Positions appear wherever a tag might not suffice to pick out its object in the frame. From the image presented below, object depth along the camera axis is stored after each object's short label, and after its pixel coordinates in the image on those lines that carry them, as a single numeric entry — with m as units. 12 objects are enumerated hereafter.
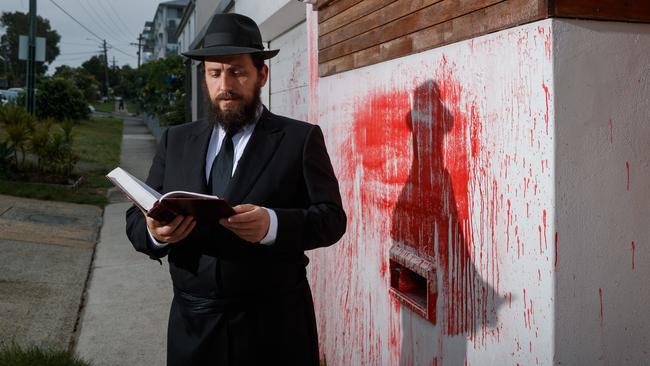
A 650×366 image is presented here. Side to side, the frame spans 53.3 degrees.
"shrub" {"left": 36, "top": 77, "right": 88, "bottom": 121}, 27.67
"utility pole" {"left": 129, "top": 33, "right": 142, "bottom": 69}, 91.62
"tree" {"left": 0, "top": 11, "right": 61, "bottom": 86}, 80.00
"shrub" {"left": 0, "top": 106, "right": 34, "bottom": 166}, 11.33
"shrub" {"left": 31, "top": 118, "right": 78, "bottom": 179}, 11.45
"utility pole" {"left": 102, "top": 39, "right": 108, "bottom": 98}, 89.75
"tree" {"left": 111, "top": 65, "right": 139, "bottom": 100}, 37.26
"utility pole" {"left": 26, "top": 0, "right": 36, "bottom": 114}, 17.70
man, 2.27
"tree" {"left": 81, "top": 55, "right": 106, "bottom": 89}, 97.78
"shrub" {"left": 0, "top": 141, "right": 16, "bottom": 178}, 11.29
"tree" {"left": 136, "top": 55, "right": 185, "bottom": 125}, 19.84
